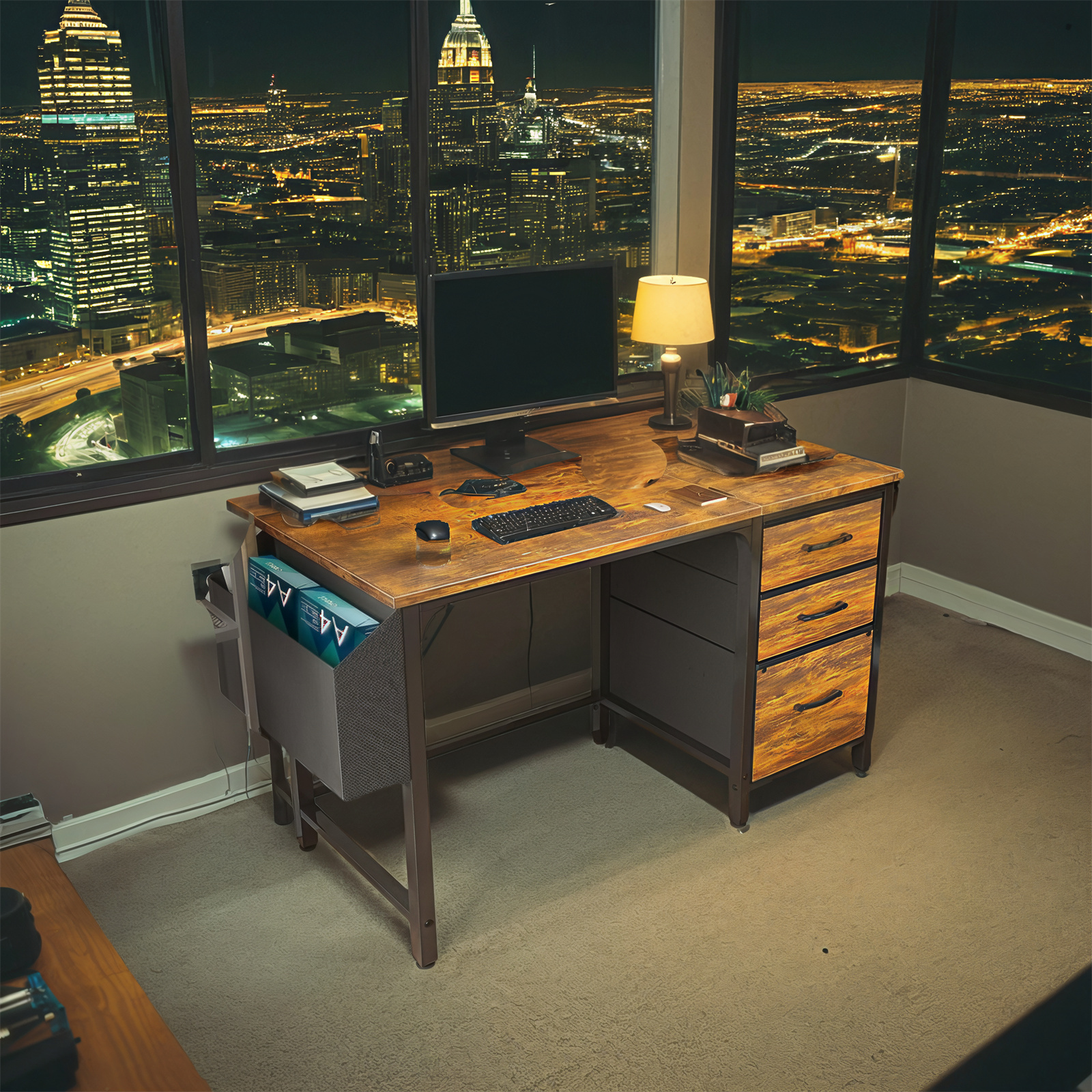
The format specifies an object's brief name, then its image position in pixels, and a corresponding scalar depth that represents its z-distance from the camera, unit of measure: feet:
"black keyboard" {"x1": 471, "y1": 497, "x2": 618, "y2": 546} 7.65
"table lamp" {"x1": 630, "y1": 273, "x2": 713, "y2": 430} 9.69
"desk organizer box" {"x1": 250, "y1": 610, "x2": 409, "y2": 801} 6.91
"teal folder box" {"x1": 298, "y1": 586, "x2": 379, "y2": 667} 6.85
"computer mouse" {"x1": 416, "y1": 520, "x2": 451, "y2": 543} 7.21
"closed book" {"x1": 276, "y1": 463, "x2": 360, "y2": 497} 8.04
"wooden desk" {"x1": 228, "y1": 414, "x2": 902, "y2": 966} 7.49
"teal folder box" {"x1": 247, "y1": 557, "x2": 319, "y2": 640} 7.43
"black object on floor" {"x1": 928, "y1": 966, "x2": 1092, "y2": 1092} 1.59
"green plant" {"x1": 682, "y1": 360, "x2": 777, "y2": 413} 9.48
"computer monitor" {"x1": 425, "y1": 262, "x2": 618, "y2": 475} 8.50
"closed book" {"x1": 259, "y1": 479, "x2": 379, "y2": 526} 7.88
